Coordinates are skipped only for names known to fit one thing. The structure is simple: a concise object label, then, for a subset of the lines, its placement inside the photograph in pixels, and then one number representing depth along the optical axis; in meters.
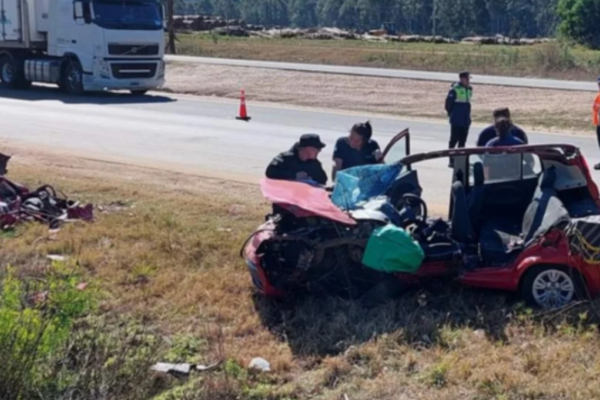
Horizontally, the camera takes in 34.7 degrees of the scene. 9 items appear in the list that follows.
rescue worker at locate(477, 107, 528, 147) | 10.41
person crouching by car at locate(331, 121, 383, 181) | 9.50
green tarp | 7.13
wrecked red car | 6.98
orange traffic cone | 22.97
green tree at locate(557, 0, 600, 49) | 65.25
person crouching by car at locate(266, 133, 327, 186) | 8.87
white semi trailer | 27.89
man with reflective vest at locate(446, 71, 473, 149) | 15.80
